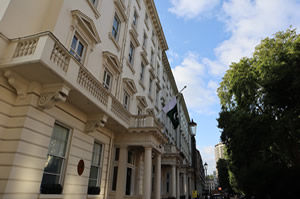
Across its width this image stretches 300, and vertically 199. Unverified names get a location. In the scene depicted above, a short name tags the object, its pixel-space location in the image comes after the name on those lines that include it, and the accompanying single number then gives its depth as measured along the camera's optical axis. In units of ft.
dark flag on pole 47.37
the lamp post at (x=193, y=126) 54.10
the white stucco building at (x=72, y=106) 19.11
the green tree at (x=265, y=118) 40.57
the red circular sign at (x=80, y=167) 26.82
